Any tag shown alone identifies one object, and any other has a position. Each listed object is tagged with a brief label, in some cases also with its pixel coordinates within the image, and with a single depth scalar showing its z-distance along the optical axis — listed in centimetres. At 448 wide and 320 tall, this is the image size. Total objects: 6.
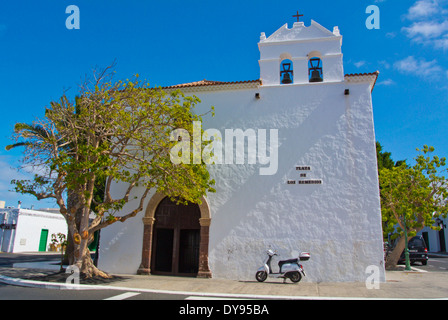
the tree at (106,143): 1002
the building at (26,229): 2706
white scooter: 1047
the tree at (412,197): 1505
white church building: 1098
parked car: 1928
